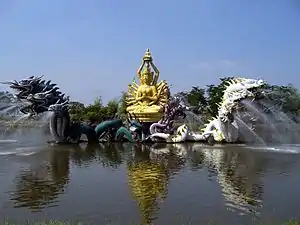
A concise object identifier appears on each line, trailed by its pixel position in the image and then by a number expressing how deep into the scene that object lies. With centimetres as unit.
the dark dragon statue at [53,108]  1383
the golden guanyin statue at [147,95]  1566
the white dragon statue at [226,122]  1330
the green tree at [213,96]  2610
